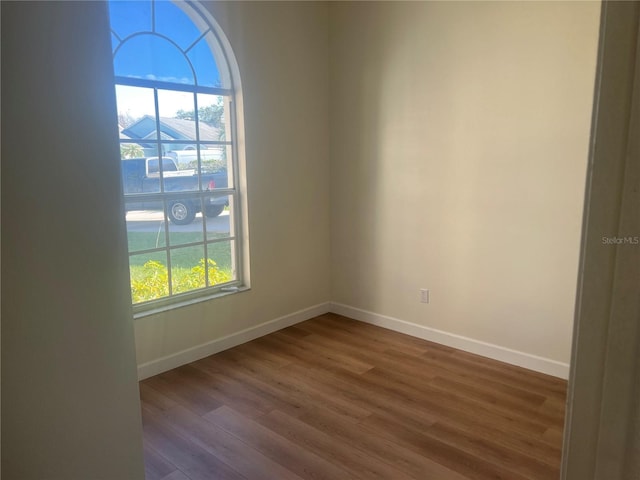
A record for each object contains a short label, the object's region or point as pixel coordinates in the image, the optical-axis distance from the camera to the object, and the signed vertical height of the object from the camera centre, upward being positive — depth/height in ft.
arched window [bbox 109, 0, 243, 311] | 9.49 +0.39
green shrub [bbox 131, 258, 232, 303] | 10.10 -2.47
